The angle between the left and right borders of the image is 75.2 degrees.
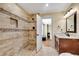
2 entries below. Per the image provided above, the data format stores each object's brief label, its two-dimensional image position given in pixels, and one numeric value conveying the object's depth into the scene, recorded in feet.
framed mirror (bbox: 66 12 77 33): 3.89
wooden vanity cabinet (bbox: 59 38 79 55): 3.31
